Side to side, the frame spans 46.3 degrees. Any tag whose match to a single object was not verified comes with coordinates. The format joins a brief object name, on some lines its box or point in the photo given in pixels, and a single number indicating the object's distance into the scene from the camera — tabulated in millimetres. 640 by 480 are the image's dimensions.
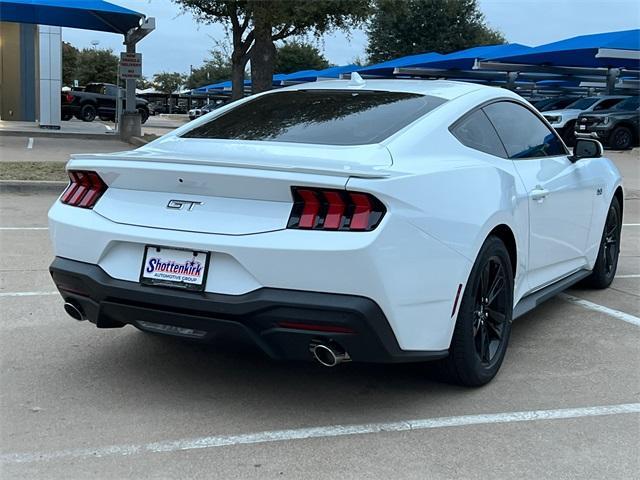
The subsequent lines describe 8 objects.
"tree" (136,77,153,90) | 96369
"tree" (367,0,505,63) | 50531
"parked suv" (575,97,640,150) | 22531
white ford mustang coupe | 3135
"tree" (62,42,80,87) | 70181
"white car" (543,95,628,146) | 23891
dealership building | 19344
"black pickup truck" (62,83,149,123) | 35000
